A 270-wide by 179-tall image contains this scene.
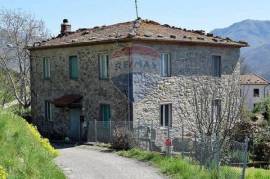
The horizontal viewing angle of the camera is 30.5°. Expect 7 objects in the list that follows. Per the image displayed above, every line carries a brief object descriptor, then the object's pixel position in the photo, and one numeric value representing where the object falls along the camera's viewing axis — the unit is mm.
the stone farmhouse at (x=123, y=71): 24016
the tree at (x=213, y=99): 20075
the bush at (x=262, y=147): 24169
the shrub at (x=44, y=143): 13364
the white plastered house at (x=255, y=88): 69500
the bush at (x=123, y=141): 21750
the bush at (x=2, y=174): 7191
